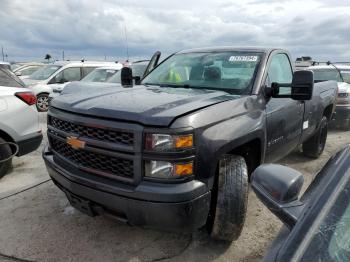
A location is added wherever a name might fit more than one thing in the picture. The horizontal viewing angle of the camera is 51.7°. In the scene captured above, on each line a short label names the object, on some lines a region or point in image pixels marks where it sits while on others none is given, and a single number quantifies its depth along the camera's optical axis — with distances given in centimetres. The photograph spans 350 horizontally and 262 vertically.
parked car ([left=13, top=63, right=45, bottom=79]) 1669
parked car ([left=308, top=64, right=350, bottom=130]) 869
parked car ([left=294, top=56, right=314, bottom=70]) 1759
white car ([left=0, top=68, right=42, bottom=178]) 468
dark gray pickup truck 254
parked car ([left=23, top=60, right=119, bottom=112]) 1173
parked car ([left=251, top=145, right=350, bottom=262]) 128
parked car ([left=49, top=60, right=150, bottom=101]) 800
